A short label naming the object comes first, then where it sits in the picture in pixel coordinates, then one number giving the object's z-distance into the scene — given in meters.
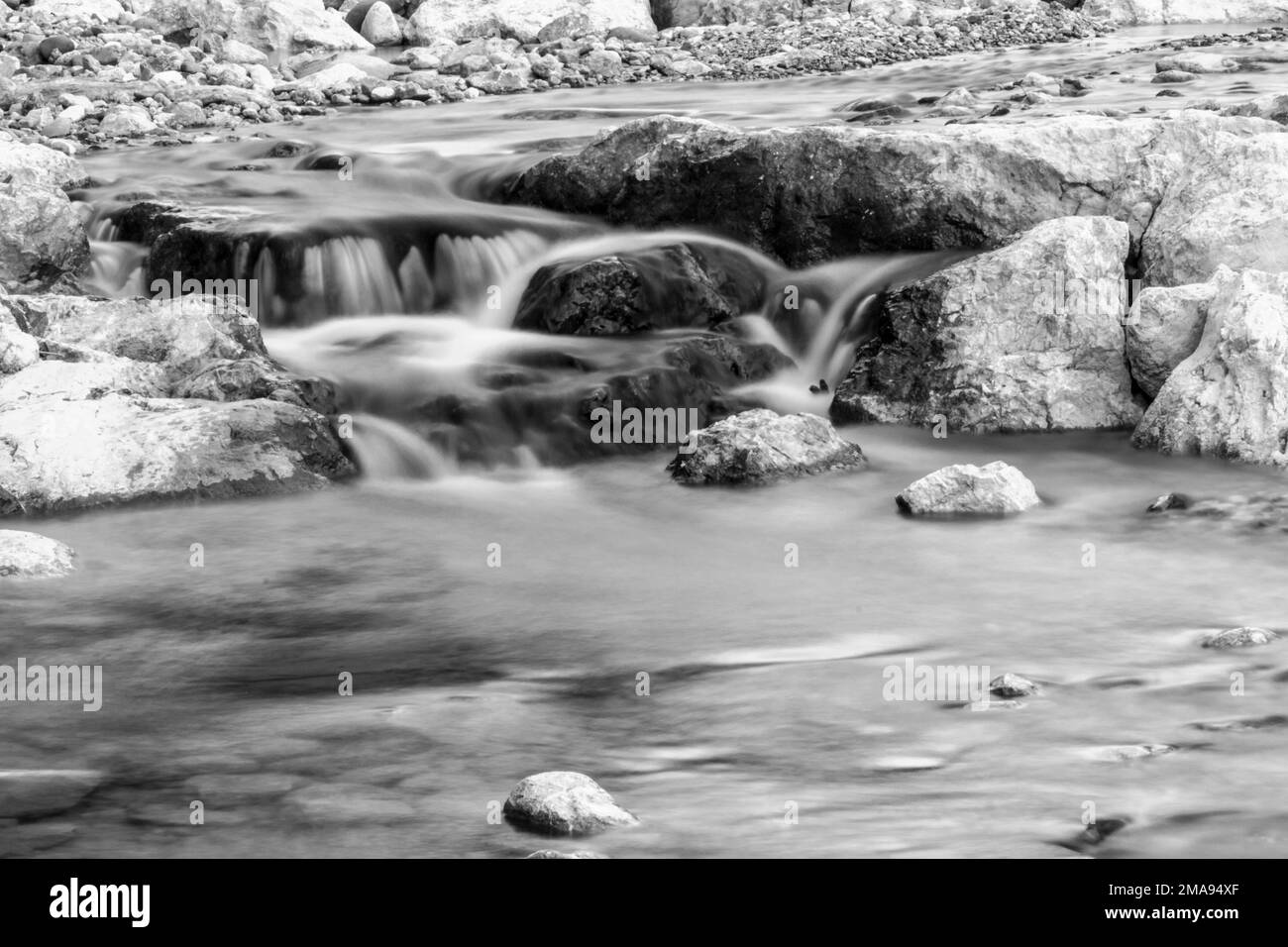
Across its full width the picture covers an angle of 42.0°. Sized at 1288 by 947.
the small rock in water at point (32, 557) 7.73
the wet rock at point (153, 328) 10.27
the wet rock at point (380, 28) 31.09
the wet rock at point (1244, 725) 5.59
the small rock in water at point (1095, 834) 4.55
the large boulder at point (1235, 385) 9.46
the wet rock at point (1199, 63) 20.63
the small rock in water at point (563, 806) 4.77
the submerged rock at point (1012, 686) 6.05
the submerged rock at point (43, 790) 5.02
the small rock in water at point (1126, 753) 5.35
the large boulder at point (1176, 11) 31.00
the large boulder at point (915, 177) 11.58
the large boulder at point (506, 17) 29.92
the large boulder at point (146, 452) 8.89
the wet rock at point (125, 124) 18.36
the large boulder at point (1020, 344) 10.45
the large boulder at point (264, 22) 27.72
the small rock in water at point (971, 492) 8.80
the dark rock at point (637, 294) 11.42
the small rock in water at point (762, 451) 9.42
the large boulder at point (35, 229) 12.09
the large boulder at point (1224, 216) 10.69
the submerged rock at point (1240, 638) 6.59
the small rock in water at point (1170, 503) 8.89
